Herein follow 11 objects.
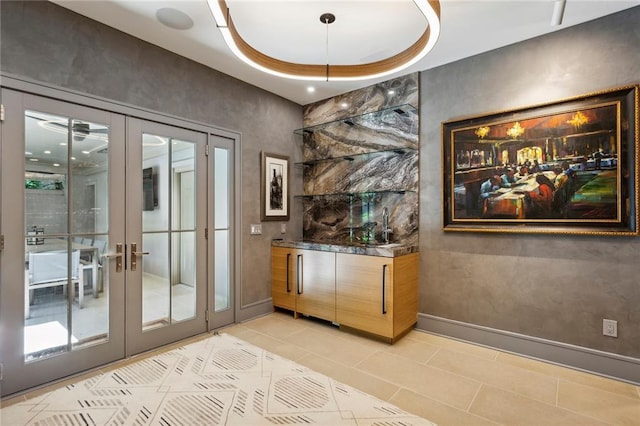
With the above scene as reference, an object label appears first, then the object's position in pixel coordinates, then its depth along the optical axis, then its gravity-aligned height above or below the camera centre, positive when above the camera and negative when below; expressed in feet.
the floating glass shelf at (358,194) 11.87 +0.81
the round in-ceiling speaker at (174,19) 8.21 +5.43
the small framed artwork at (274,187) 13.28 +1.16
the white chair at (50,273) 7.66 -1.56
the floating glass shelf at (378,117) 11.69 +3.96
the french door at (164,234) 9.45 -0.71
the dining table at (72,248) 7.77 -0.92
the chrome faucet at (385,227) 12.25 -0.59
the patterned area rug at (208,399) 6.58 -4.43
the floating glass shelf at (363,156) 11.85 +2.43
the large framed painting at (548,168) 8.04 +1.31
